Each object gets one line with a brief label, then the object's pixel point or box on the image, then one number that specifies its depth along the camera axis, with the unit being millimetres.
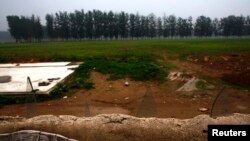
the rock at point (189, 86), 15433
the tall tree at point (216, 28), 96156
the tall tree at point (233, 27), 90119
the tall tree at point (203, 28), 91125
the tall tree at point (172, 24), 94875
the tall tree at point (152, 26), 91688
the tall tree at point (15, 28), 83938
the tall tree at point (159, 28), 96688
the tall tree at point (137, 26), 86394
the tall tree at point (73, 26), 83150
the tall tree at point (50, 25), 85562
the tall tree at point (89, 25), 83062
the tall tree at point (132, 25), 86638
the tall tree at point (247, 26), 94688
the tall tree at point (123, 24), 83938
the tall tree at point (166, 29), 95625
